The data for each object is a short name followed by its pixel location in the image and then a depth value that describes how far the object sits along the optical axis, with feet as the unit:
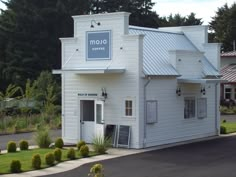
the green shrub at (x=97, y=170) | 35.31
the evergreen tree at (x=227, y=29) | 251.39
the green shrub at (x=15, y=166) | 60.34
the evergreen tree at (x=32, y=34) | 199.82
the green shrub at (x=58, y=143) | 79.87
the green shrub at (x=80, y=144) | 76.74
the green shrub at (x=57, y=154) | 67.31
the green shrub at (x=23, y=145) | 79.30
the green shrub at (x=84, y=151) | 71.82
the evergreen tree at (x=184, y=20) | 283.59
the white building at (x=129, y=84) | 81.92
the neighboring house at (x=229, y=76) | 190.83
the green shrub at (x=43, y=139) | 80.64
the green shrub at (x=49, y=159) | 64.80
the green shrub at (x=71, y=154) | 69.72
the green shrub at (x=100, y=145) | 75.20
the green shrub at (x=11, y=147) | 77.00
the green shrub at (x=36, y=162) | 62.64
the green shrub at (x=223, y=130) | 103.21
